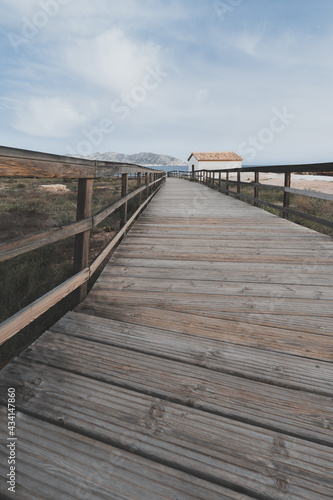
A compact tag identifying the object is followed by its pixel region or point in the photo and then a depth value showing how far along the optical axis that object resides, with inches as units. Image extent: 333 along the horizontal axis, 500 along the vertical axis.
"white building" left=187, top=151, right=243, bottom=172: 1724.3
